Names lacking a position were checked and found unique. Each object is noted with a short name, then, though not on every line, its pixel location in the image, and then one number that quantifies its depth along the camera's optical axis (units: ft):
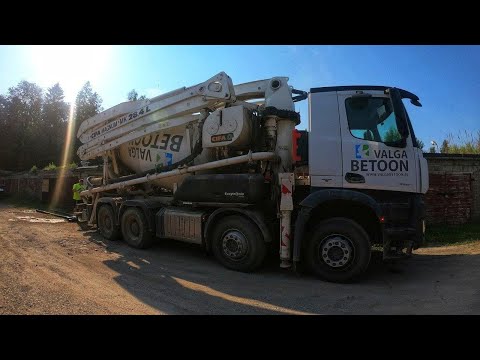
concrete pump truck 17.94
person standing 42.17
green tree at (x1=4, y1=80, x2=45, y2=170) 137.18
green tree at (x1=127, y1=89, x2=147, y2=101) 173.19
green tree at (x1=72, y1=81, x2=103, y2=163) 157.89
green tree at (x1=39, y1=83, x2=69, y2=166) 143.43
